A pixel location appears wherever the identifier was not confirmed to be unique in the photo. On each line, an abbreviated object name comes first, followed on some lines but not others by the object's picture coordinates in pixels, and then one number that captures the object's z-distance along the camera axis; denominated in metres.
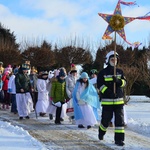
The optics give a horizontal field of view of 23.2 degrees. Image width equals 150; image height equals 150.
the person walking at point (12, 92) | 14.97
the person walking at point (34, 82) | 15.07
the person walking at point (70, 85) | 11.80
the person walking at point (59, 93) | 11.71
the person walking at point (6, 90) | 17.17
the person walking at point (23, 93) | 12.44
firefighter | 8.41
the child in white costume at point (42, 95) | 13.61
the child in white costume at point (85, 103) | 10.49
